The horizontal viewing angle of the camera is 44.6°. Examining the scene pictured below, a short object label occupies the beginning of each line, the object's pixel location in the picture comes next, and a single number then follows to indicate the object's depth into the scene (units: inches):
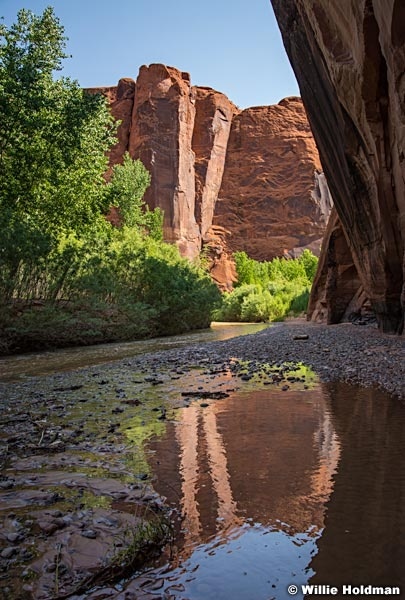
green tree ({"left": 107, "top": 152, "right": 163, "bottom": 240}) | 1651.5
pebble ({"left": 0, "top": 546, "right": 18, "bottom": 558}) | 98.1
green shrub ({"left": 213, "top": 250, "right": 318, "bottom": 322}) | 1492.4
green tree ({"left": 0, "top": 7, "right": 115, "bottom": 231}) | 722.2
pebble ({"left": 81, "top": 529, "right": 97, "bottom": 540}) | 106.5
